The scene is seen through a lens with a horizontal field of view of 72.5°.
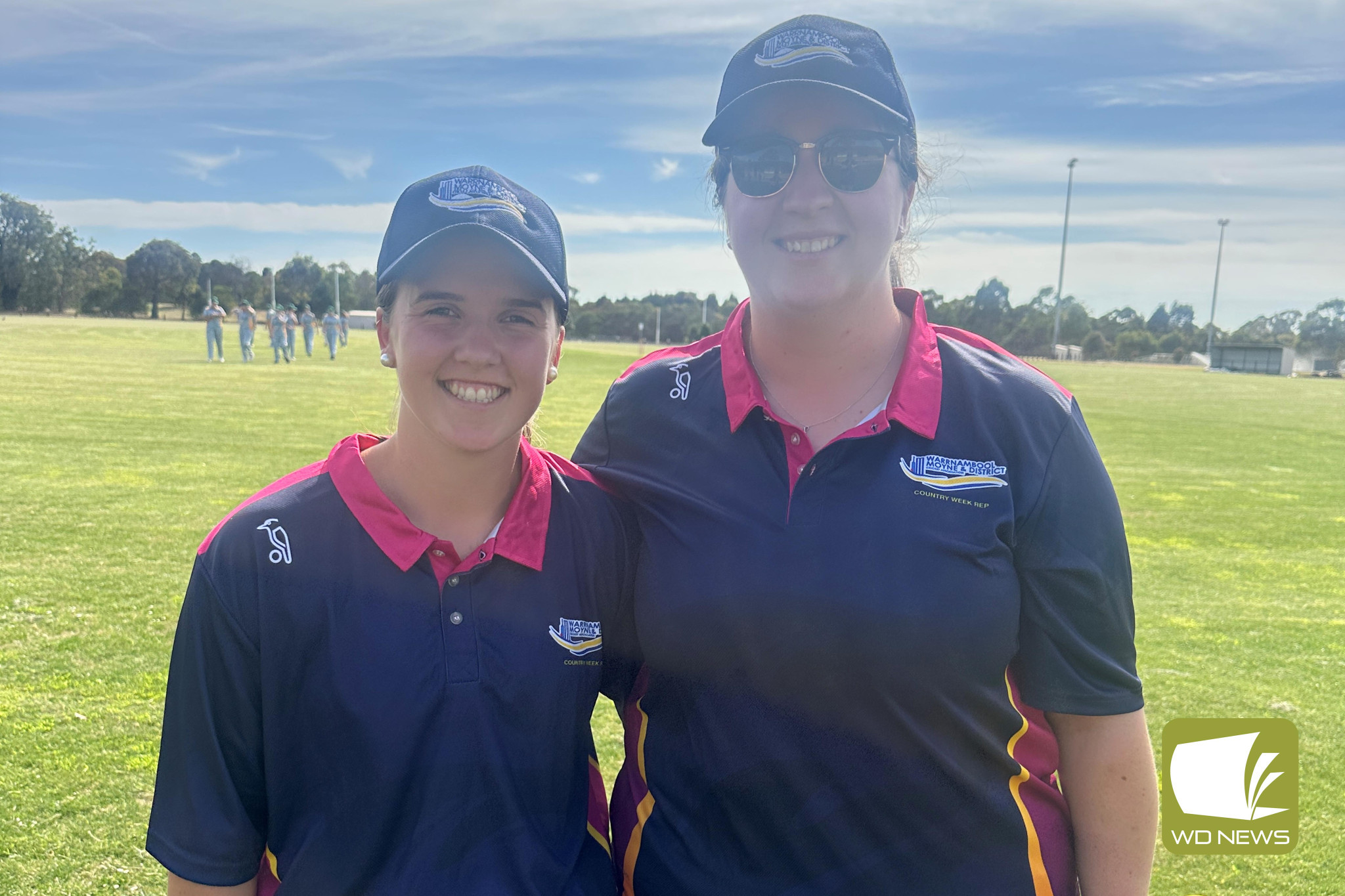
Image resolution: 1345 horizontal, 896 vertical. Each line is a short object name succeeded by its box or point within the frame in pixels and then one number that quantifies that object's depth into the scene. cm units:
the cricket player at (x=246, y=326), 3216
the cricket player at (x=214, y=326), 3109
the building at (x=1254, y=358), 6762
